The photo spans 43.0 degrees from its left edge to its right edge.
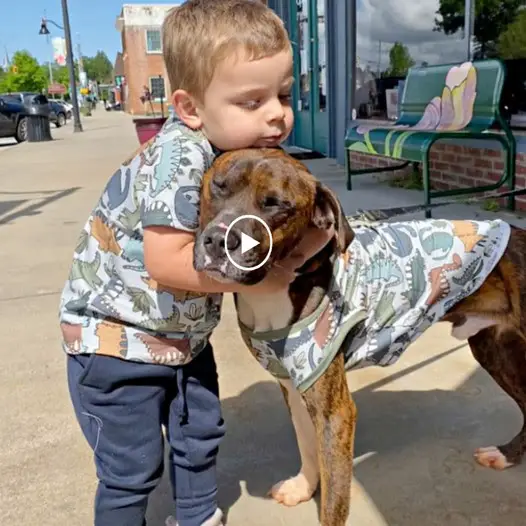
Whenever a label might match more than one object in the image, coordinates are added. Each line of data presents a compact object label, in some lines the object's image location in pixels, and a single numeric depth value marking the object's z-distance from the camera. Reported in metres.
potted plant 9.11
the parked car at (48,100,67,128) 39.84
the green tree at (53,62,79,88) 109.69
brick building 64.94
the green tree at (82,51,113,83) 133.19
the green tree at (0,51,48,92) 81.69
